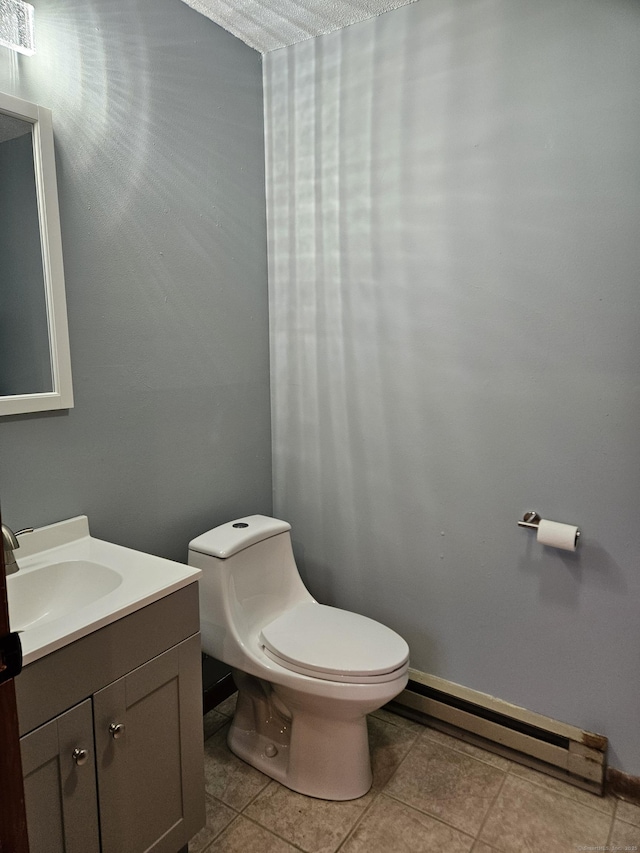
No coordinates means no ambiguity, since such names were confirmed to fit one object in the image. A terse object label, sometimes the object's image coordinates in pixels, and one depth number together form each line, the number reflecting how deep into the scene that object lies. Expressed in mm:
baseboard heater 1735
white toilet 1631
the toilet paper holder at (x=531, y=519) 1759
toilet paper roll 1660
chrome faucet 1243
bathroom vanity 1102
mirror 1395
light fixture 1322
